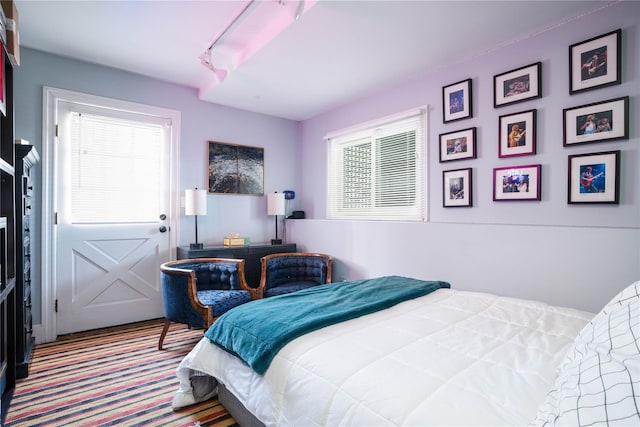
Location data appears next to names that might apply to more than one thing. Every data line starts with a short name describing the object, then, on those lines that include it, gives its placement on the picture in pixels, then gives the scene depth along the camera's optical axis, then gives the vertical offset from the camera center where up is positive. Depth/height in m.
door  3.13 -0.03
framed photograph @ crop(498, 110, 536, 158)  2.47 +0.60
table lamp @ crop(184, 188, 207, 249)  3.49 +0.08
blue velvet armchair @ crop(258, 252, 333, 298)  3.37 -0.66
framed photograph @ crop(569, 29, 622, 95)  2.09 +0.99
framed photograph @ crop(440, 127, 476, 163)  2.82 +0.59
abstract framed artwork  3.93 +0.53
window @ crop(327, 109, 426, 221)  3.32 +0.47
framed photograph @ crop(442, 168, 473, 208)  2.85 +0.21
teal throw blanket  1.39 -0.51
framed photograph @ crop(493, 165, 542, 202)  2.45 +0.22
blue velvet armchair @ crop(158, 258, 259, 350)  2.67 -0.73
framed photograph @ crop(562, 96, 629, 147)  2.07 +0.60
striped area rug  1.83 -1.16
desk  3.43 -0.46
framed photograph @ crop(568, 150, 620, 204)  2.10 +0.23
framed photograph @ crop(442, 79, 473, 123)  2.84 +0.98
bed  0.78 -0.53
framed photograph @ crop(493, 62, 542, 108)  2.44 +0.98
